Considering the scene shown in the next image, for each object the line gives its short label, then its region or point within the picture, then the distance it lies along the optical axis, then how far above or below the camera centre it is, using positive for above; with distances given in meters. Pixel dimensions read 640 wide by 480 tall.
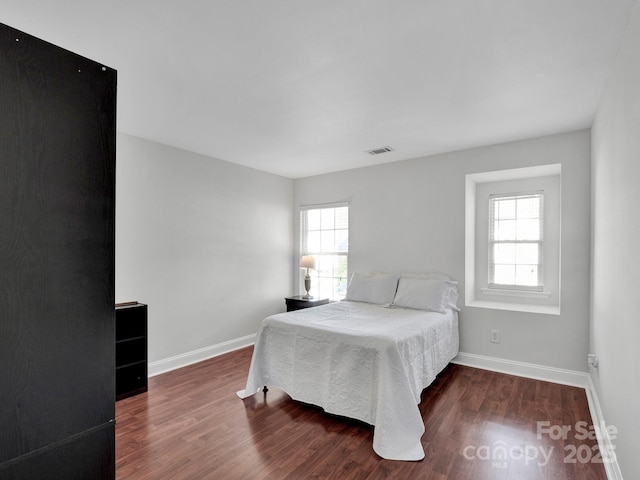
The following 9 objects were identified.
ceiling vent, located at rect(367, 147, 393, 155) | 3.96 +1.03
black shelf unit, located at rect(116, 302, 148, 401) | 3.15 -1.08
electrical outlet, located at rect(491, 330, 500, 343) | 3.77 -1.07
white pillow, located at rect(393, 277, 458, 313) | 3.77 -0.64
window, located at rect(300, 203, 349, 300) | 5.14 -0.13
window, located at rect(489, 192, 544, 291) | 4.02 -0.03
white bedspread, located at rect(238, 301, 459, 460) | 2.35 -1.02
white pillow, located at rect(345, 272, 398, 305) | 4.21 -0.63
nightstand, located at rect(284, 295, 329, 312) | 4.68 -0.90
